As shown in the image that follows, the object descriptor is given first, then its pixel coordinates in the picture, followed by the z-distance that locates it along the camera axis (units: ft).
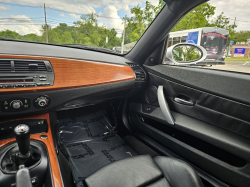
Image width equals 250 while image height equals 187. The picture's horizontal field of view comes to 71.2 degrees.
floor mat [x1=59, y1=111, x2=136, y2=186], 5.76
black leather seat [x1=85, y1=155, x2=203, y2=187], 3.21
